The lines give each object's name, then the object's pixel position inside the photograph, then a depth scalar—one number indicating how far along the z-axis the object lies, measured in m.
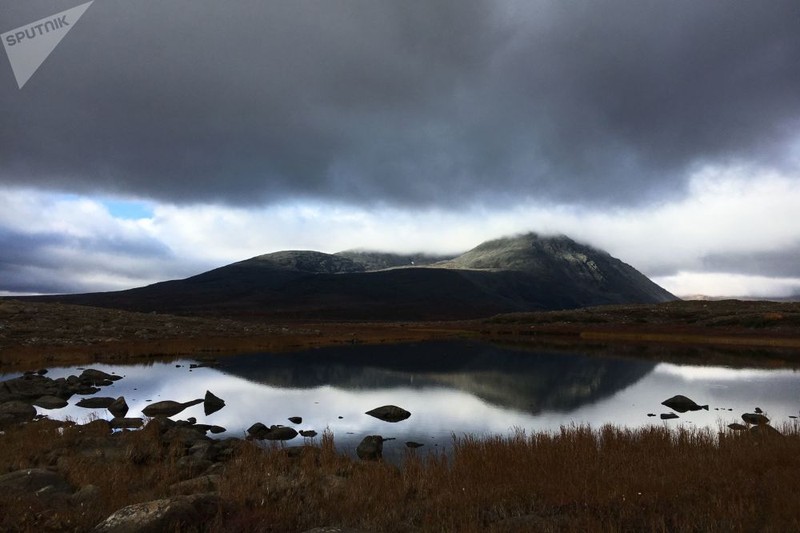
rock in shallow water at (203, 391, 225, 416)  30.28
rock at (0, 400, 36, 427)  23.70
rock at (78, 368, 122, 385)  38.12
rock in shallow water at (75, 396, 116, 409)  29.64
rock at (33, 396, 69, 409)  29.14
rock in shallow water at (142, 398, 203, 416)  28.66
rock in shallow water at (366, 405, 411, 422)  28.20
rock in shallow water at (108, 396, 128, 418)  27.80
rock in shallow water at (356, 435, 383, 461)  19.09
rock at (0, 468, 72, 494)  11.47
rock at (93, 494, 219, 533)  7.94
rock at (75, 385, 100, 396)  33.72
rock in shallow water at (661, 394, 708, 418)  30.80
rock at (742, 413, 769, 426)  25.11
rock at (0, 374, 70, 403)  30.23
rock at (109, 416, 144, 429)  23.41
